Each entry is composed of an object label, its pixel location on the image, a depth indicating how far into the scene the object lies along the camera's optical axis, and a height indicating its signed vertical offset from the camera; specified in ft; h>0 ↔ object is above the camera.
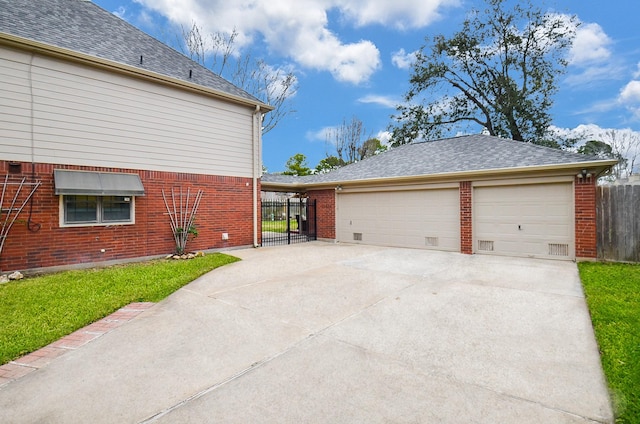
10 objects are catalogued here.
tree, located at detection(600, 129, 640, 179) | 79.87 +17.00
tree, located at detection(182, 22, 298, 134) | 59.57 +30.49
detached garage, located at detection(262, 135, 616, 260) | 25.56 +1.36
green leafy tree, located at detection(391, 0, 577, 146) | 61.05 +29.28
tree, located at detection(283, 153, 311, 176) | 112.27 +17.79
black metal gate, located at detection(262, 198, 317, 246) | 41.05 -1.21
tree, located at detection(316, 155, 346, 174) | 98.37 +17.01
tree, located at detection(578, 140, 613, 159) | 64.23 +14.42
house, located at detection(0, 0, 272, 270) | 21.39 +6.37
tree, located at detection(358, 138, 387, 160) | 94.79 +20.09
